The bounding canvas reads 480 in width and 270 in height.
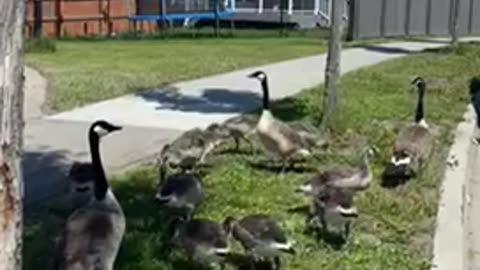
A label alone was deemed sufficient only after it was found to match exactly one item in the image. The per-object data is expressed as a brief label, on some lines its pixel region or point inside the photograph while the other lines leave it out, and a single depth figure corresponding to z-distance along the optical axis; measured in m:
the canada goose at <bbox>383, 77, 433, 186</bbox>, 9.12
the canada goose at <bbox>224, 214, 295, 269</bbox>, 6.28
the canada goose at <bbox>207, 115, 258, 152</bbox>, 10.44
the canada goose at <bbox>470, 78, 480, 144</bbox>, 12.76
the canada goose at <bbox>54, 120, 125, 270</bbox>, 5.06
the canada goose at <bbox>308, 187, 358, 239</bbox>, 7.03
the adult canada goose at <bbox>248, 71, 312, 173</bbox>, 9.43
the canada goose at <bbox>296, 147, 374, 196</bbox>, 7.84
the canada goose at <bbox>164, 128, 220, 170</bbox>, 9.08
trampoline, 38.78
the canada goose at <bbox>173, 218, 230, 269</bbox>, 6.26
